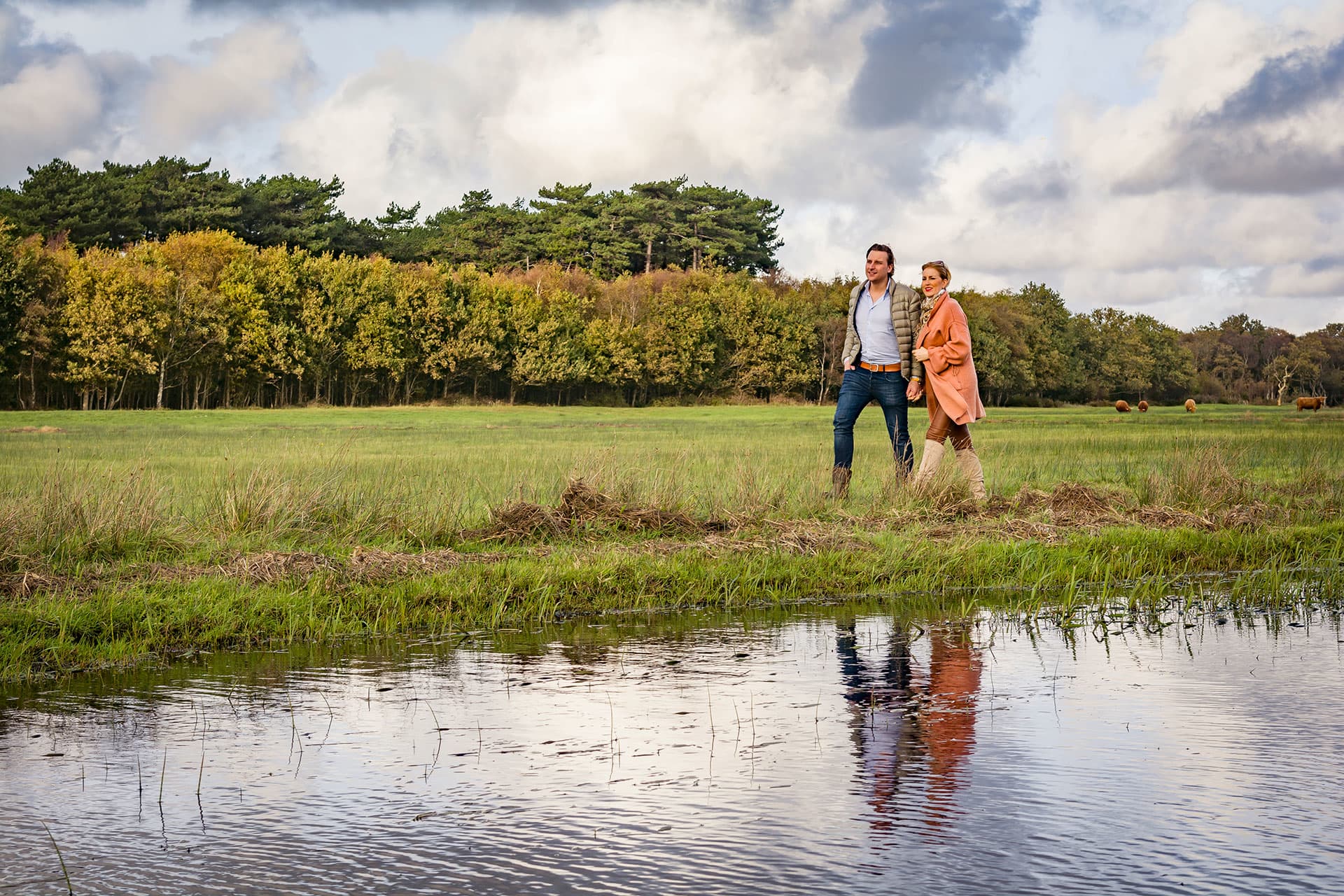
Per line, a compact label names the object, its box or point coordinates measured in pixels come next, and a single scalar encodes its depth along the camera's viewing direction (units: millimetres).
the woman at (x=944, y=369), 13914
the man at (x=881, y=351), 14133
